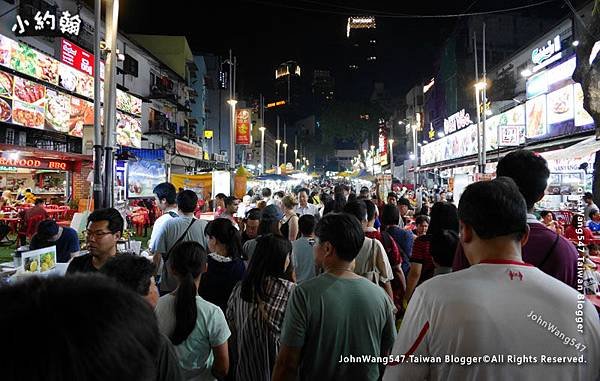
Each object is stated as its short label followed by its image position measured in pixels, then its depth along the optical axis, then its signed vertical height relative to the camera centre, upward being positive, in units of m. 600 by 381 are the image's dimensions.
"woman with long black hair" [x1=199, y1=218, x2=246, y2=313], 4.21 -0.75
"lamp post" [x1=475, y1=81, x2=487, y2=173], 20.75 +2.54
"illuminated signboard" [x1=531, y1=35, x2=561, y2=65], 21.70 +8.45
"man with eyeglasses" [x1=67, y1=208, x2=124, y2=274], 3.85 -0.45
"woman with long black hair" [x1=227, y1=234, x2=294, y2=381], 3.31 -1.01
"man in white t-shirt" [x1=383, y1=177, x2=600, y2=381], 1.57 -0.55
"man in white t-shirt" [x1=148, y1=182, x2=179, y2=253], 6.34 -0.03
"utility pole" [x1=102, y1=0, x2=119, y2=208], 9.57 +2.41
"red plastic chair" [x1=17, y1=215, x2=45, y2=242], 13.56 -1.00
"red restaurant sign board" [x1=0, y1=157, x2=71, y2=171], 15.75 +1.54
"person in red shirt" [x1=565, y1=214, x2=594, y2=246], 9.56 -1.01
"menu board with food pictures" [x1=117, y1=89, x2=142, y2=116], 25.95 +6.57
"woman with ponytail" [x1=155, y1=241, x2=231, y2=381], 2.82 -0.98
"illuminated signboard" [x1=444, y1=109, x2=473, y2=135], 33.80 +6.84
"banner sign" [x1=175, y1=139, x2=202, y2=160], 26.60 +3.36
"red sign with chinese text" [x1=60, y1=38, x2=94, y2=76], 20.50 +7.76
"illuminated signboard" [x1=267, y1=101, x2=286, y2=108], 102.07 +24.88
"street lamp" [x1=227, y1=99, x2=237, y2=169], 25.03 +3.97
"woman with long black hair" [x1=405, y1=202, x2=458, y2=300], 4.70 -0.62
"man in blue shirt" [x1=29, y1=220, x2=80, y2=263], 6.12 -0.68
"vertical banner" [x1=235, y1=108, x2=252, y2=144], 34.38 +6.20
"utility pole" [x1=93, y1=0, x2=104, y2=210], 9.28 +1.83
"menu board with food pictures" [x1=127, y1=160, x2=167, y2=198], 15.66 +0.87
